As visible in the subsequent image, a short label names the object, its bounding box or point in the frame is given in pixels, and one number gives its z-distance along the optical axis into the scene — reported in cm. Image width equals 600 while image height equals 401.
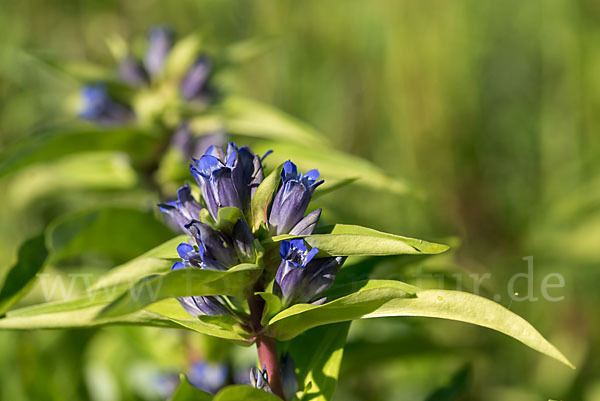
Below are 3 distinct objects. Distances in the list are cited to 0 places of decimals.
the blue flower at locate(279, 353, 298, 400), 39
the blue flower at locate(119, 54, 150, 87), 52
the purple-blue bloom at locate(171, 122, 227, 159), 50
